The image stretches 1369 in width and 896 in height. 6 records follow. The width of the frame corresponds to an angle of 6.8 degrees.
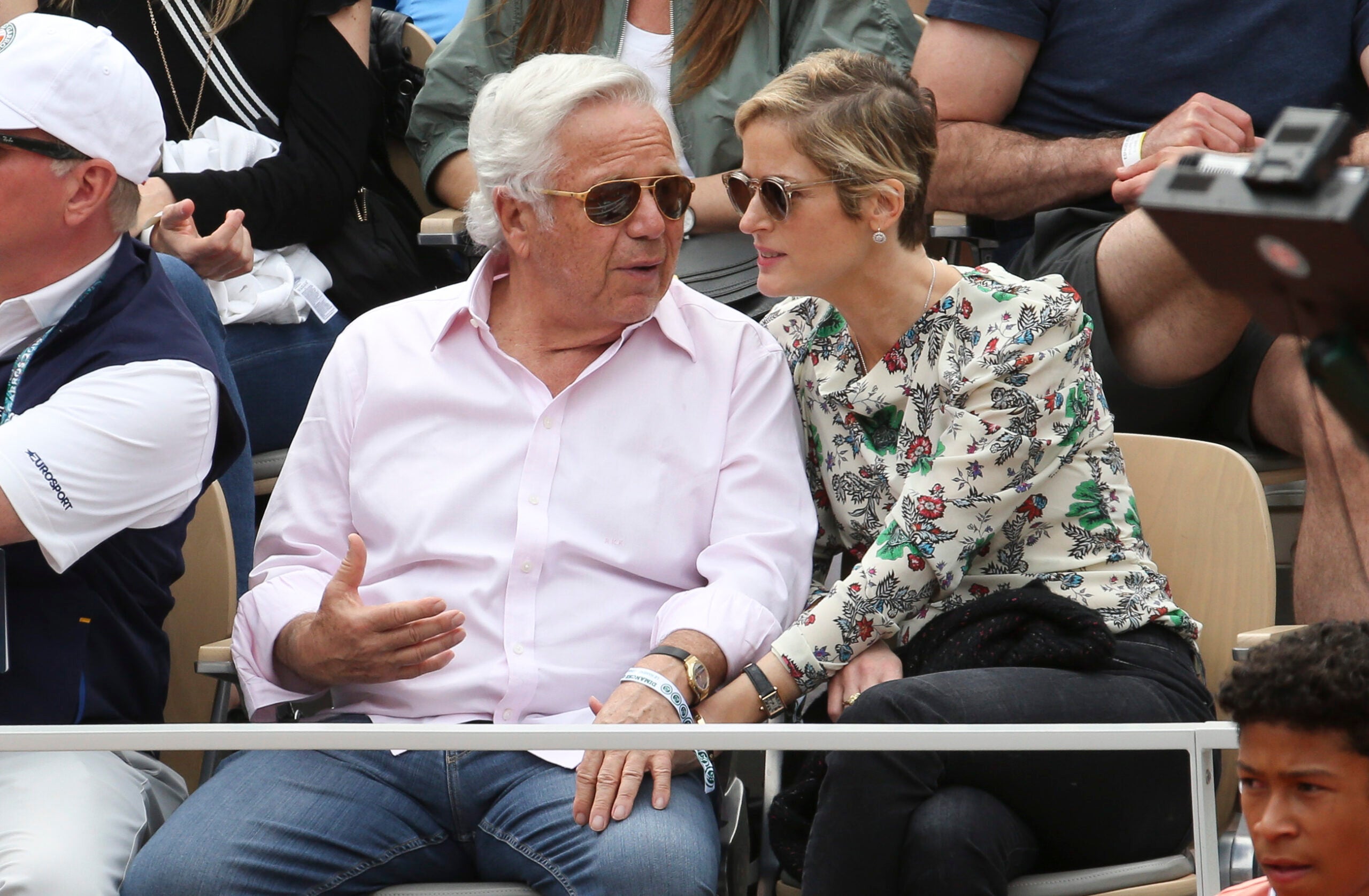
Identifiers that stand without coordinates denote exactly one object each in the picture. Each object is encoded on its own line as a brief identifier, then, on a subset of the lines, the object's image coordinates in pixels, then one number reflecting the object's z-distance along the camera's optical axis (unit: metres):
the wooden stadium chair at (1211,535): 10.04
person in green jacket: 10.59
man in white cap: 9.88
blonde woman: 9.83
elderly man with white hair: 9.87
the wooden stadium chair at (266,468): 10.52
